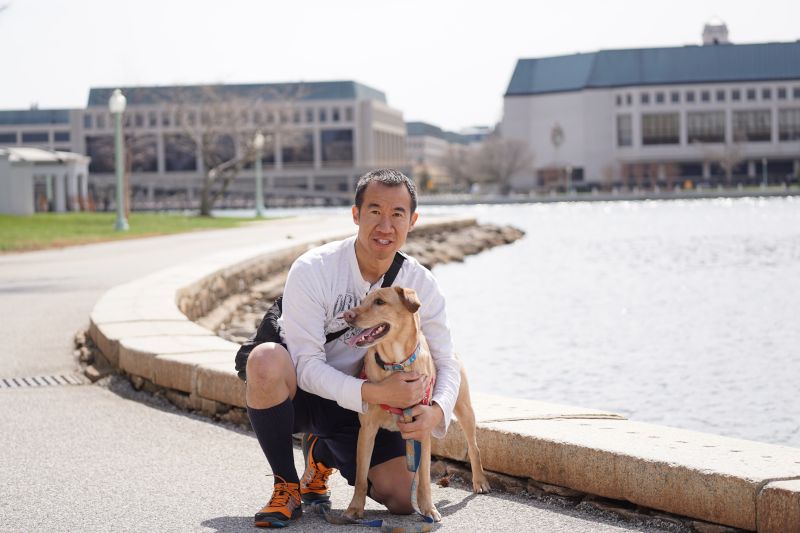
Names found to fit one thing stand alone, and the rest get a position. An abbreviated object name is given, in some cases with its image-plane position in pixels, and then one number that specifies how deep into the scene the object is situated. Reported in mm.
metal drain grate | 9219
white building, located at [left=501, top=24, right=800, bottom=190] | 137625
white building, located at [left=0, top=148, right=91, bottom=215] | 49281
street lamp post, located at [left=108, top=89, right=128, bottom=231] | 35688
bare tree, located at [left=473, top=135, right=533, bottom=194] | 140125
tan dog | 4461
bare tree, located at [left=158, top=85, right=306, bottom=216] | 57469
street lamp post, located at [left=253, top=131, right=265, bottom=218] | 56969
